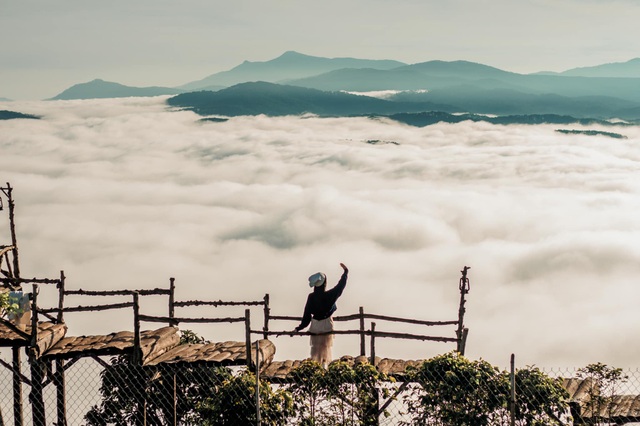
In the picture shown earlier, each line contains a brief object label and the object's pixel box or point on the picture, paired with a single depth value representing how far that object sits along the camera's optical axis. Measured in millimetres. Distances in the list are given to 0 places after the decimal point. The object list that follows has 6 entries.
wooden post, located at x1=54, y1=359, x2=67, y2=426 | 19594
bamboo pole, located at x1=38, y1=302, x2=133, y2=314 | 17927
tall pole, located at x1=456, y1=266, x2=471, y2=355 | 17469
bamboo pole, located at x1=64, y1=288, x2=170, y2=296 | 20097
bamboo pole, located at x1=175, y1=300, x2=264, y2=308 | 20069
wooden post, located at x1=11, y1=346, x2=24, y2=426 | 18109
